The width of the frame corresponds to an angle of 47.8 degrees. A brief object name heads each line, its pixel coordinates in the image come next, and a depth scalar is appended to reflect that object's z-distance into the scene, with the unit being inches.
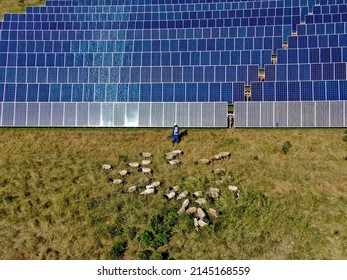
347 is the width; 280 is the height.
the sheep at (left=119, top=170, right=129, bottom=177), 1130.0
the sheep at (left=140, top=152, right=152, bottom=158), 1218.6
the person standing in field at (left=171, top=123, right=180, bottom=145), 1256.2
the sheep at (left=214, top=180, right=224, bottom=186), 1076.0
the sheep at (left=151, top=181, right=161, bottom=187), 1076.2
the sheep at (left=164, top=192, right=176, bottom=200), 1030.4
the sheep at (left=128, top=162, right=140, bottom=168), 1165.7
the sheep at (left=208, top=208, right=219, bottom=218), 967.6
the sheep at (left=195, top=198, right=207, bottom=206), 1004.3
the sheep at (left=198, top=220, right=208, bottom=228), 934.4
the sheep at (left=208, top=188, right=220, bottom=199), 1024.2
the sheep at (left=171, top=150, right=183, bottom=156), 1212.6
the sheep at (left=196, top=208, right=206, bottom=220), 957.1
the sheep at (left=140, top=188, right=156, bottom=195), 1048.2
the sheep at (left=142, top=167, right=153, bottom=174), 1132.5
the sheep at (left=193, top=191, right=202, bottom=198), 1031.4
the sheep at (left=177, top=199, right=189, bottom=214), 978.7
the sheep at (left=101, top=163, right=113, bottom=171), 1163.9
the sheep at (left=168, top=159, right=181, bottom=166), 1167.0
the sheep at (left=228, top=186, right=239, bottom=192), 1043.9
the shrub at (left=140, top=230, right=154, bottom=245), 901.2
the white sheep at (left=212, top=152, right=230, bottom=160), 1186.6
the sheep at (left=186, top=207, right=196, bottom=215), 973.2
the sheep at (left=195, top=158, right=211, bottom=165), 1170.0
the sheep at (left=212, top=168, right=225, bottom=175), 1121.4
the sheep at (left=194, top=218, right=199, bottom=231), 932.6
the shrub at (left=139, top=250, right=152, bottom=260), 862.5
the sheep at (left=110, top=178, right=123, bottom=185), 1095.0
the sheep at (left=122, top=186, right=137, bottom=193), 1060.5
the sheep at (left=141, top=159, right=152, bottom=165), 1174.6
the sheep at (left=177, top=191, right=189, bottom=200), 1026.5
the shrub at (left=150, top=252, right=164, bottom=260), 852.6
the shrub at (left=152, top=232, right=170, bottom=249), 895.7
